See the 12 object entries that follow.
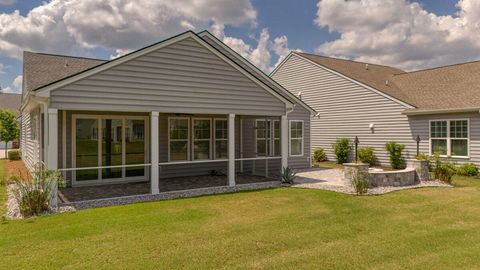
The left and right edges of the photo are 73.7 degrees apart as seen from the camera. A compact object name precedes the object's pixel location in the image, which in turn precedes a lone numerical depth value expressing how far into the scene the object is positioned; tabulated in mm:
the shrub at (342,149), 17984
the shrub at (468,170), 13203
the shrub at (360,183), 9391
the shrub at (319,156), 19406
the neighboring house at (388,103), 14102
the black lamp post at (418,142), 14766
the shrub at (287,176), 11016
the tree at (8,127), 23984
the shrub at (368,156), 16956
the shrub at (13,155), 20250
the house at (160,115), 8047
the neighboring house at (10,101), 37281
